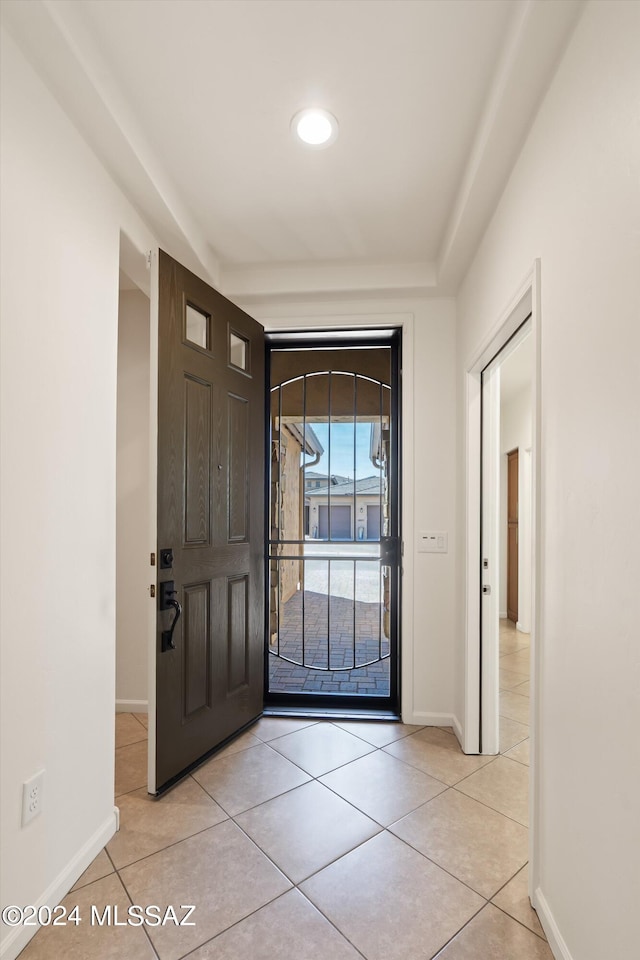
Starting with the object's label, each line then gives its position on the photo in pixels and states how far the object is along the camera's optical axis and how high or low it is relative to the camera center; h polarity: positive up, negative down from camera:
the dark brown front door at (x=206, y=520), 2.19 -0.15
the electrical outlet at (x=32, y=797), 1.42 -0.89
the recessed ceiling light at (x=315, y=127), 1.76 +1.31
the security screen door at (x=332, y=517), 3.24 -0.17
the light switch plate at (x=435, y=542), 2.93 -0.30
